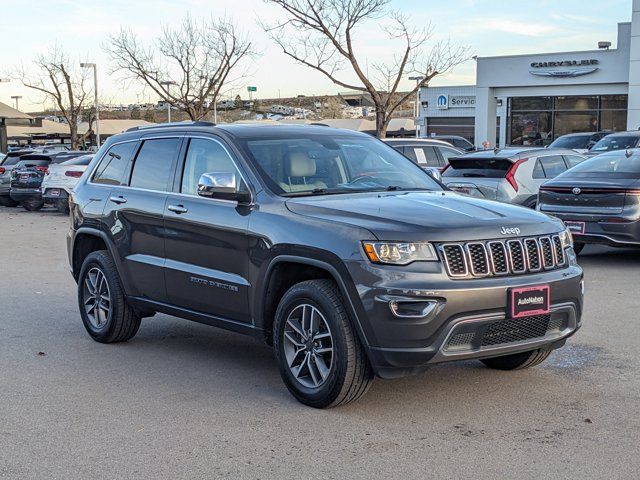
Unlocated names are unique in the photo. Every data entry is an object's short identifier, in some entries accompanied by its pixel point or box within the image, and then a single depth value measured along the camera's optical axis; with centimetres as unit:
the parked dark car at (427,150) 1720
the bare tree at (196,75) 3894
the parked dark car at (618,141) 2075
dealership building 3972
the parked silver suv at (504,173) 1451
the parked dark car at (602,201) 1163
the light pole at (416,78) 3472
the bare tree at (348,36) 2859
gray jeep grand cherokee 532
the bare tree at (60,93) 5038
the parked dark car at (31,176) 2480
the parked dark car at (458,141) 3155
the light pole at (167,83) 3878
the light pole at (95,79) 4438
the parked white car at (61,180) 2255
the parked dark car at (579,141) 2686
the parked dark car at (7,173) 2673
